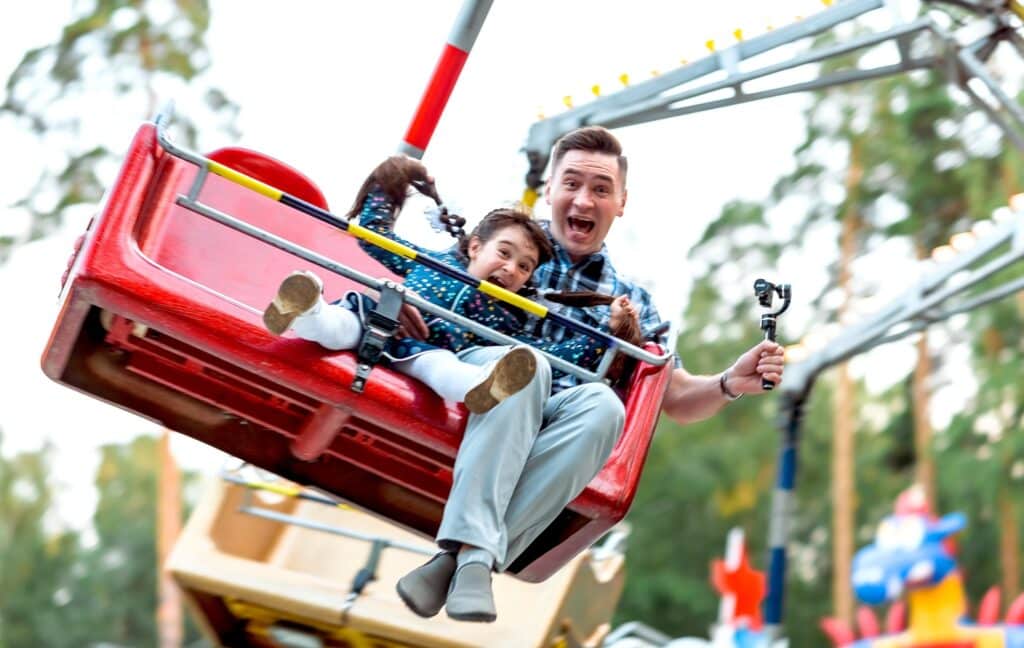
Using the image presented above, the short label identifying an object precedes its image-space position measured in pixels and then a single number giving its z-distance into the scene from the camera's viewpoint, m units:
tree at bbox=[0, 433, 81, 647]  30.45
